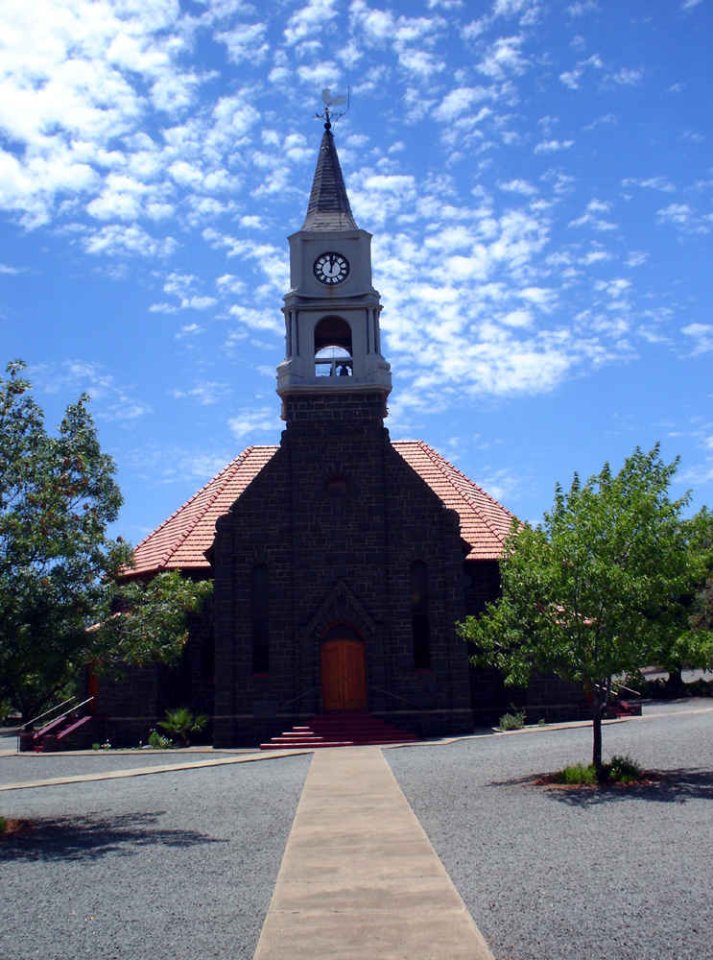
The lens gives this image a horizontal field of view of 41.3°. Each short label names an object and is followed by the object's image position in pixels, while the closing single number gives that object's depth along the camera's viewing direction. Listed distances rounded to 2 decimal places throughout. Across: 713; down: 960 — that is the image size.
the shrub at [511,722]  27.95
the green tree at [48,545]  13.54
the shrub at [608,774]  15.82
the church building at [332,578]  27.17
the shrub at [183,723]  27.55
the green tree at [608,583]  15.95
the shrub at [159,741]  27.20
